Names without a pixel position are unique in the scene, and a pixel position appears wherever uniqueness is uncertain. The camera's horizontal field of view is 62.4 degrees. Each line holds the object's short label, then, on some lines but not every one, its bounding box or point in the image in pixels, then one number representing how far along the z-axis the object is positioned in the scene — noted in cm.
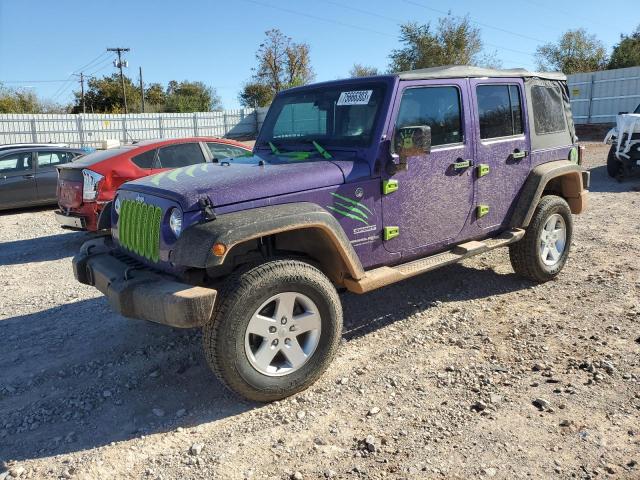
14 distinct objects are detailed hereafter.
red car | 713
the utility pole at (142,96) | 4982
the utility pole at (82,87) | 5256
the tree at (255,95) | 5331
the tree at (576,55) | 4407
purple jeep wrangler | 311
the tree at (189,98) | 5531
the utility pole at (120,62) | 5186
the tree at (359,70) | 4752
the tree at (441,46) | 3875
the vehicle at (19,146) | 1134
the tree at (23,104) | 4644
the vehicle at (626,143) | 1124
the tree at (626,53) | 3938
